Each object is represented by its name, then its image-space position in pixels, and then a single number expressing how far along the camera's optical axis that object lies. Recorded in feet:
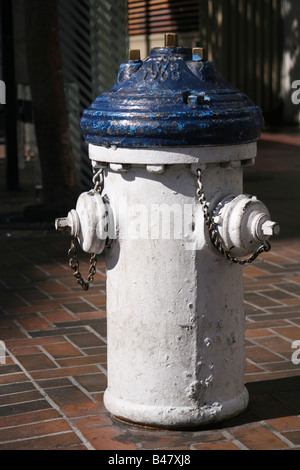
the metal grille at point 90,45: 31.27
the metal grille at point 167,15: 57.31
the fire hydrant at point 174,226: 11.45
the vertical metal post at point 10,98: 32.40
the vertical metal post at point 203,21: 56.85
